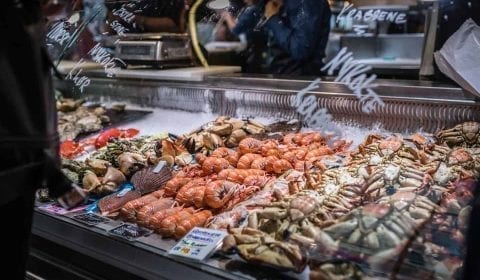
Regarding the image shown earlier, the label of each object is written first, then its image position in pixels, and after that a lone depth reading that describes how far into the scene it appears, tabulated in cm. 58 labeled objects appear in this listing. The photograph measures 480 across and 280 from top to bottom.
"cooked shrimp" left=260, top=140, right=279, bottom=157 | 259
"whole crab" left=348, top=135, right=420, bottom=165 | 219
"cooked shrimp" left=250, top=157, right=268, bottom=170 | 247
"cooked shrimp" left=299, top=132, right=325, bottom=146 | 269
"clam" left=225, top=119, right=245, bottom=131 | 302
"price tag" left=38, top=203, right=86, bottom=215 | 224
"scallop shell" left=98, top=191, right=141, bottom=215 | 218
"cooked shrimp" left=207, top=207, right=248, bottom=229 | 189
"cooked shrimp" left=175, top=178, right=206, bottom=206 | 219
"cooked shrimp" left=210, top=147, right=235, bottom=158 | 269
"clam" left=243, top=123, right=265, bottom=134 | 296
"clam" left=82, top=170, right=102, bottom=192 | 245
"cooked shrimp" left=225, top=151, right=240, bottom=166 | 261
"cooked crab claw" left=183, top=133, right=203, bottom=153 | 290
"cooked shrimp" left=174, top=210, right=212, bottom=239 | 188
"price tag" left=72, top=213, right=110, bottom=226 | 208
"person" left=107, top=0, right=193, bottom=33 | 310
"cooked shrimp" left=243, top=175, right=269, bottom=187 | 229
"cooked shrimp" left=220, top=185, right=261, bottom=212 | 211
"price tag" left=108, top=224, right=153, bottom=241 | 193
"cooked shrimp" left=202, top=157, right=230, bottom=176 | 252
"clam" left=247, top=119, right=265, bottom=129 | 302
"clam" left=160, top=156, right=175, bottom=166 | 269
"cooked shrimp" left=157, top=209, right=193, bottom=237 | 190
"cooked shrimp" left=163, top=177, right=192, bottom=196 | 232
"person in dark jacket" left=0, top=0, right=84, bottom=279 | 123
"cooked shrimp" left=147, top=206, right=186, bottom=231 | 197
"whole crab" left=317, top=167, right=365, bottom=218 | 180
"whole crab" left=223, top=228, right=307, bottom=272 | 151
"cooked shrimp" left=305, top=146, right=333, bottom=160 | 251
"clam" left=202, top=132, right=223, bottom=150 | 289
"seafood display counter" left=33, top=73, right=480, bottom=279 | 148
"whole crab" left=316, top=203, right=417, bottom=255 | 143
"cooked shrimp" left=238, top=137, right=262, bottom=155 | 267
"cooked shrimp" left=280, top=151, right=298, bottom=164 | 252
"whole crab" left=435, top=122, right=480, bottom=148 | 233
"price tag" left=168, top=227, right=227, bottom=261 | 168
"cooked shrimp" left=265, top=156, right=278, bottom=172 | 246
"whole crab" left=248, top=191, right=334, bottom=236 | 166
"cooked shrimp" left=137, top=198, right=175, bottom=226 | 203
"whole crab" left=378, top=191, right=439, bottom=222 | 156
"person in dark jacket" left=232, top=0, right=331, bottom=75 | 290
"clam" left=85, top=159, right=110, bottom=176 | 264
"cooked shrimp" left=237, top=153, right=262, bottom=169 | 252
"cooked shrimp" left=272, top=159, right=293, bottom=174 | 244
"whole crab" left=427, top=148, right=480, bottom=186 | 197
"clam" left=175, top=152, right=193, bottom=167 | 270
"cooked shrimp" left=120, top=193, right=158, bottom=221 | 209
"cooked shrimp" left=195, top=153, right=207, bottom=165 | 264
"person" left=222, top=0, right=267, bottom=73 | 291
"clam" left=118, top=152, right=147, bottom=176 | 264
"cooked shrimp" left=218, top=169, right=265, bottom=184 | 234
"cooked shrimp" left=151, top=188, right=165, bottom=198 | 231
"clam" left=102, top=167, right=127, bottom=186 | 250
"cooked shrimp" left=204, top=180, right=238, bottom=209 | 210
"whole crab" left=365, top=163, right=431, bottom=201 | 184
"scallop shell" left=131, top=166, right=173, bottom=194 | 242
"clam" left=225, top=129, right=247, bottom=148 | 292
